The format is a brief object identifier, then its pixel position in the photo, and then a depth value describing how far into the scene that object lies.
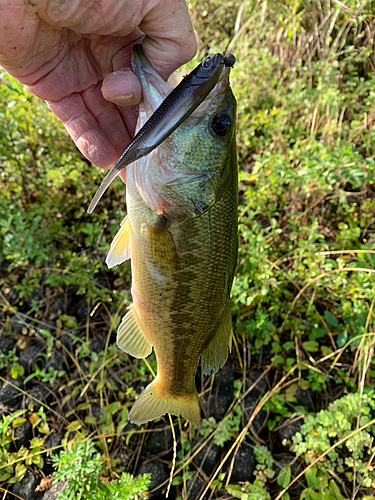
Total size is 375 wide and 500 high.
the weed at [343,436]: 0.37
